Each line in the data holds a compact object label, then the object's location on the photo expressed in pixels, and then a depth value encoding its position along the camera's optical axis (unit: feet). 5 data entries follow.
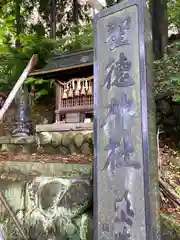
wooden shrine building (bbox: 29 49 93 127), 21.05
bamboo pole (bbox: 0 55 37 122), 13.55
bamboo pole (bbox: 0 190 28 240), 11.44
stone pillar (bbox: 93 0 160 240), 7.35
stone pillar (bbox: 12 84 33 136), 26.67
